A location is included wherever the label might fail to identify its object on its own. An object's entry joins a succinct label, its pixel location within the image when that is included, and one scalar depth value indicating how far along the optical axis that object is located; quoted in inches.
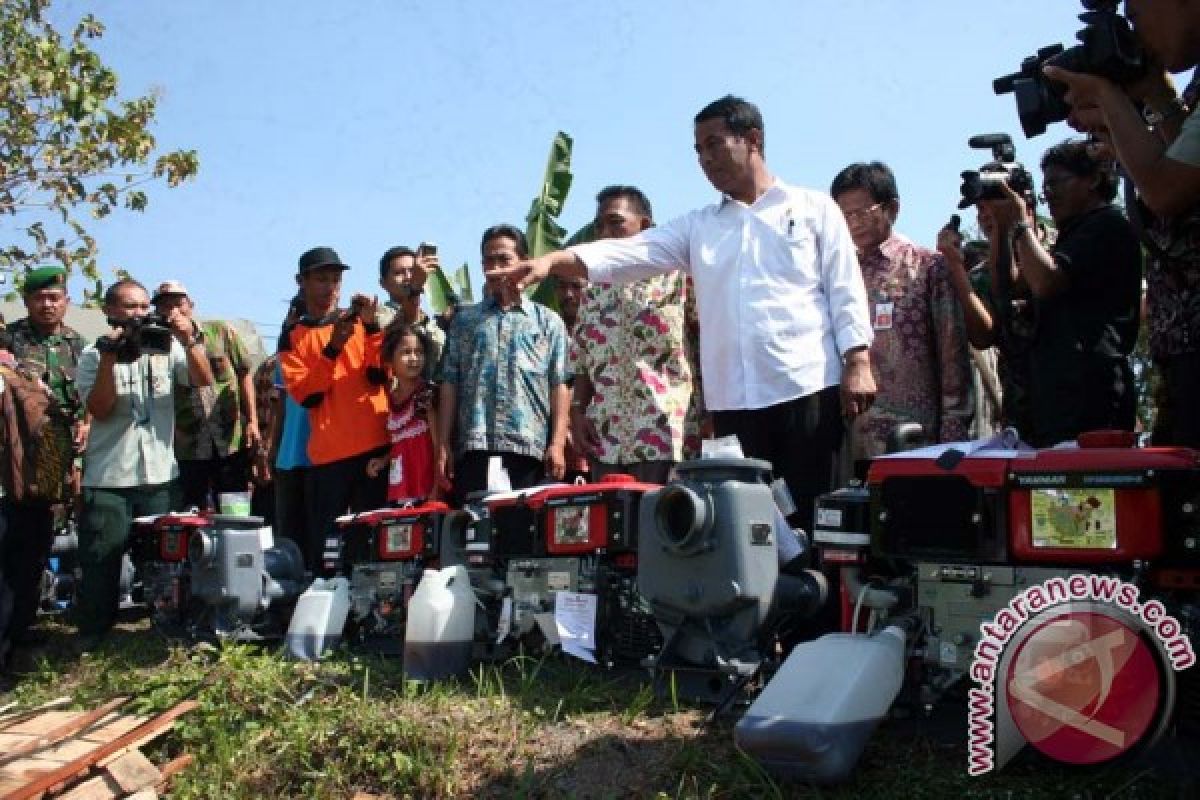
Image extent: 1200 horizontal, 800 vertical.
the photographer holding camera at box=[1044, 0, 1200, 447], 100.3
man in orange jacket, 235.3
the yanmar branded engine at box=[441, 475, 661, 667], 155.4
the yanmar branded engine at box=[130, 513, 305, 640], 220.2
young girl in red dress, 229.5
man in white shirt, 151.7
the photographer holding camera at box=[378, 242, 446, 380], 214.7
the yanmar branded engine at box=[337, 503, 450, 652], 197.8
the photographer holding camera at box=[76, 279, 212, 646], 247.0
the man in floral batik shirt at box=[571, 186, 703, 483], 186.7
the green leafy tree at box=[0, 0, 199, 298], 378.0
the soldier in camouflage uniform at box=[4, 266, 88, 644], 237.8
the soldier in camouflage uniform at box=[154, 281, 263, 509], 266.4
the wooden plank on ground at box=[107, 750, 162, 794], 147.6
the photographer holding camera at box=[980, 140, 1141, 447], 134.5
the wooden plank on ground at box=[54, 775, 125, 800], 145.8
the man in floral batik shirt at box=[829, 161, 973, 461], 172.7
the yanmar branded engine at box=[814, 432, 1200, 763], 96.9
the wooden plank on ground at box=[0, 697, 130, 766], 156.7
